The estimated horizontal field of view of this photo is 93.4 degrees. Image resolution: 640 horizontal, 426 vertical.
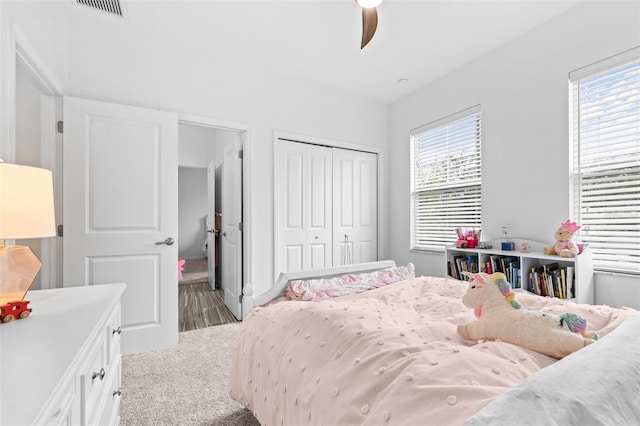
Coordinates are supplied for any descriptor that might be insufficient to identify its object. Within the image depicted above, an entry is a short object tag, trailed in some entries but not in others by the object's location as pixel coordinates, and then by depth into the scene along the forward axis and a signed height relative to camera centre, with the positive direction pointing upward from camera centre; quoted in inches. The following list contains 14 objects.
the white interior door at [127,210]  93.6 +1.0
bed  24.3 -17.4
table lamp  42.5 -1.8
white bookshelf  86.7 -15.4
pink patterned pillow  69.9 -18.1
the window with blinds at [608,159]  85.5 +16.6
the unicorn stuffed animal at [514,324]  36.5 -14.4
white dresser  24.6 -15.1
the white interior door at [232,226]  132.1 -5.9
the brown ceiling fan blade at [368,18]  68.8 +47.1
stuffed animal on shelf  88.0 -8.2
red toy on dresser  41.3 -13.8
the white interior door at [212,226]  187.3 -8.3
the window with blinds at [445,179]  128.9 +16.1
